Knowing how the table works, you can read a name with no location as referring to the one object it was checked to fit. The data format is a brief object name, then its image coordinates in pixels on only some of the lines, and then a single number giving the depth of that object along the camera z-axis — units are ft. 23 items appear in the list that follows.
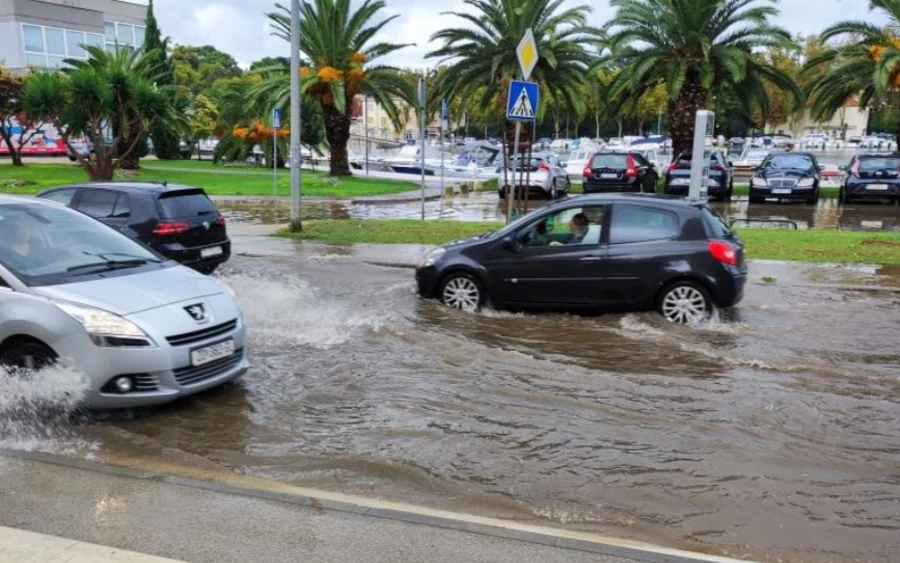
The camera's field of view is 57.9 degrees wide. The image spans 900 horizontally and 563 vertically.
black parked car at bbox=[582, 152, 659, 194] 88.12
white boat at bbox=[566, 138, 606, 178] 138.27
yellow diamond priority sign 40.81
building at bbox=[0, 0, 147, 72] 181.37
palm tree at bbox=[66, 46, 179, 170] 99.60
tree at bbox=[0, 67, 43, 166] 128.16
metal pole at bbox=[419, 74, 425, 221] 59.45
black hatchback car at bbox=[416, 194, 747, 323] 29.94
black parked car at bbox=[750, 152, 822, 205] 79.61
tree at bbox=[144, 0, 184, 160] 169.37
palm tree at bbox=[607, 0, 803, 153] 86.84
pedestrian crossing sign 40.50
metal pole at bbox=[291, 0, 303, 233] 53.36
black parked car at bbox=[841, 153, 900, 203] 78.89
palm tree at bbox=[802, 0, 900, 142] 90.17
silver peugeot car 18.45
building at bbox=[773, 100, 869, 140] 341.41
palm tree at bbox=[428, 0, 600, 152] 96.84
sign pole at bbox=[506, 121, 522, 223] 41.01
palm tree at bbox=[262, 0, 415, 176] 108.17
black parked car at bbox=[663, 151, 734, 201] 81.46
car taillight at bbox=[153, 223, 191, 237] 37.14
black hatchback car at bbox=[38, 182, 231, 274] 37.17
